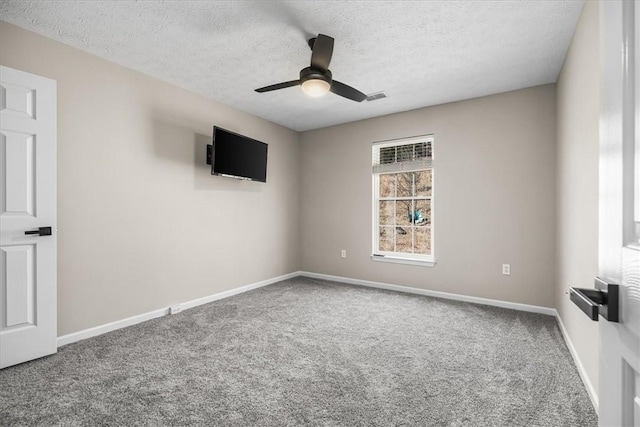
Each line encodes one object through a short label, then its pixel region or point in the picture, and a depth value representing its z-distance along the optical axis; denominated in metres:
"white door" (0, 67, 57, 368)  2.31
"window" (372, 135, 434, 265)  4.45
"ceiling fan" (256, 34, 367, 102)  2.36
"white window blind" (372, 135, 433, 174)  4.40
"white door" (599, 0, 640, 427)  0.59
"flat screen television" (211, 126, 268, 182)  3.76
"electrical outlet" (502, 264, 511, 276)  3.77
